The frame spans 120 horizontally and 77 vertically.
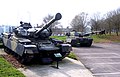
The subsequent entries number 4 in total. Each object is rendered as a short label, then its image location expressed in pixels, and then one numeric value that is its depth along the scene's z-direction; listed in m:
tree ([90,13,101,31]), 24.71
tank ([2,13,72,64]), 5.99
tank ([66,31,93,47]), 11.92
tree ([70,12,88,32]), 27.88
